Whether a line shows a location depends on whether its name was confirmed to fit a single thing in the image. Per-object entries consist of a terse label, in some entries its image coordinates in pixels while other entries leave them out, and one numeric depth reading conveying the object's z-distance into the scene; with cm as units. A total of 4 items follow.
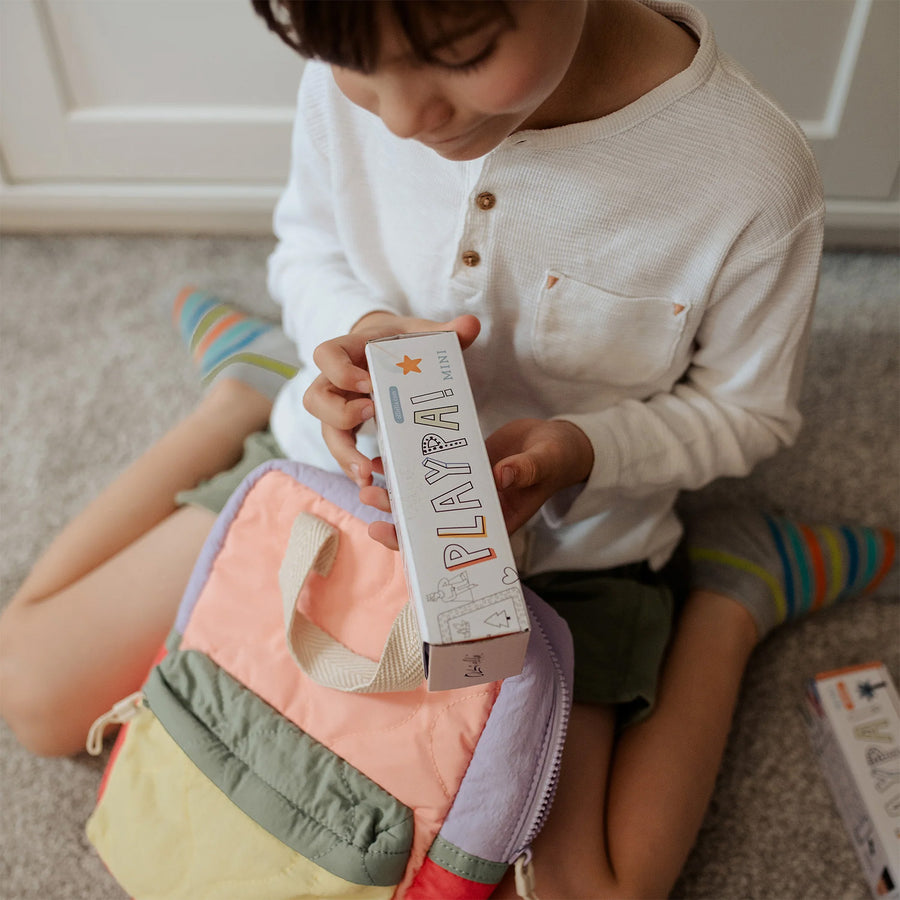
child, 52
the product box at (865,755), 70
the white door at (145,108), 90
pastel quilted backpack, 58
